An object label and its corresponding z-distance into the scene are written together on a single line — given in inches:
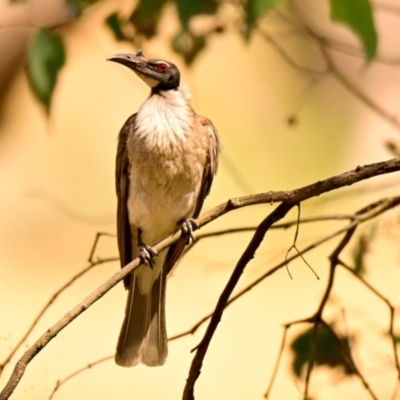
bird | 284.8
